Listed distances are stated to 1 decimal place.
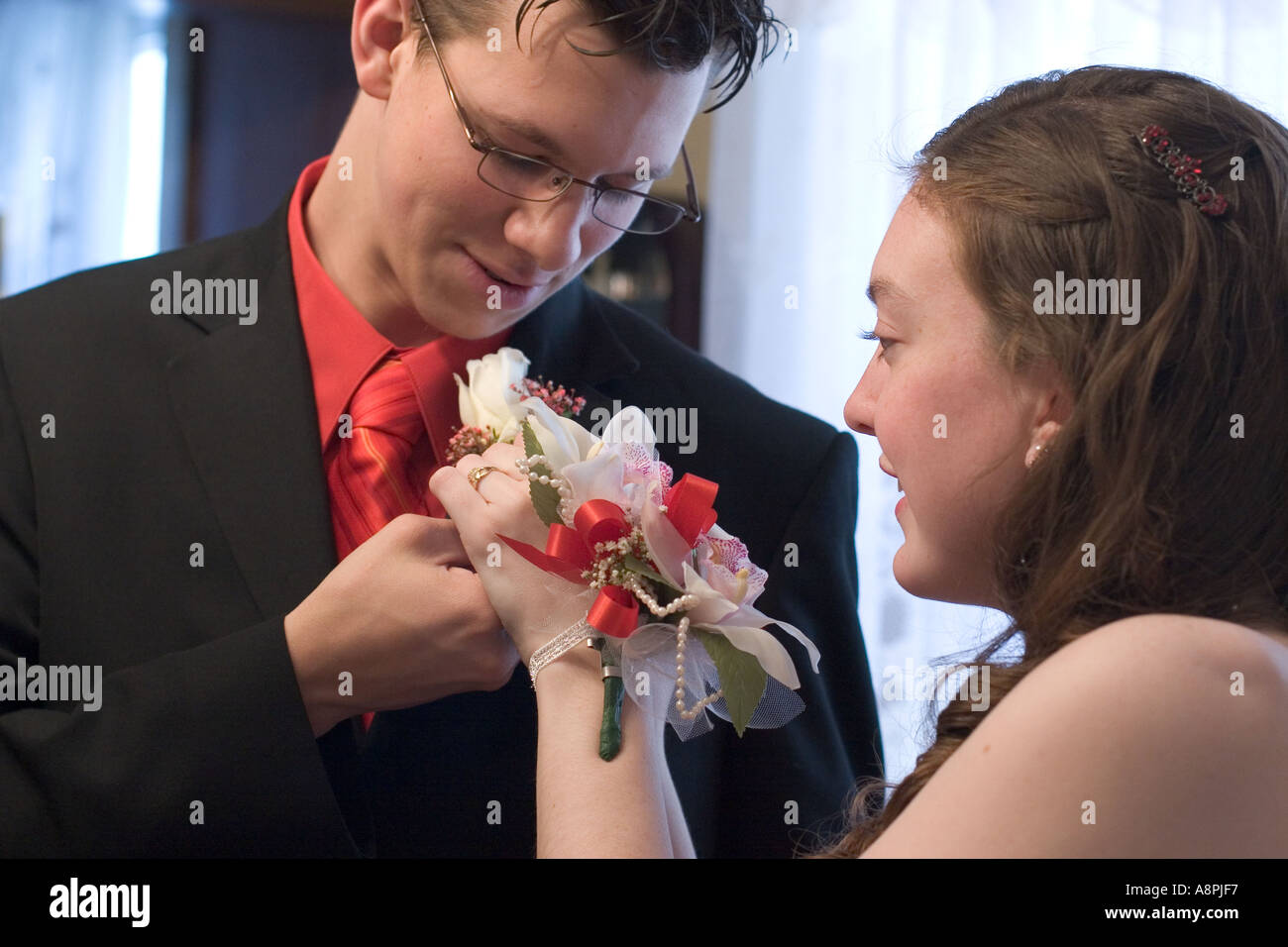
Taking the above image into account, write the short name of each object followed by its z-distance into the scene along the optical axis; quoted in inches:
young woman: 41.3
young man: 49.6
